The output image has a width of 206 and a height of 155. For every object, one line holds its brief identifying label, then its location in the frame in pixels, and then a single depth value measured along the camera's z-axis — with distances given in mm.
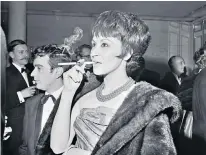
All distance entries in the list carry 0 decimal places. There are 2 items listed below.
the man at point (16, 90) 1831
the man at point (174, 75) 2653
